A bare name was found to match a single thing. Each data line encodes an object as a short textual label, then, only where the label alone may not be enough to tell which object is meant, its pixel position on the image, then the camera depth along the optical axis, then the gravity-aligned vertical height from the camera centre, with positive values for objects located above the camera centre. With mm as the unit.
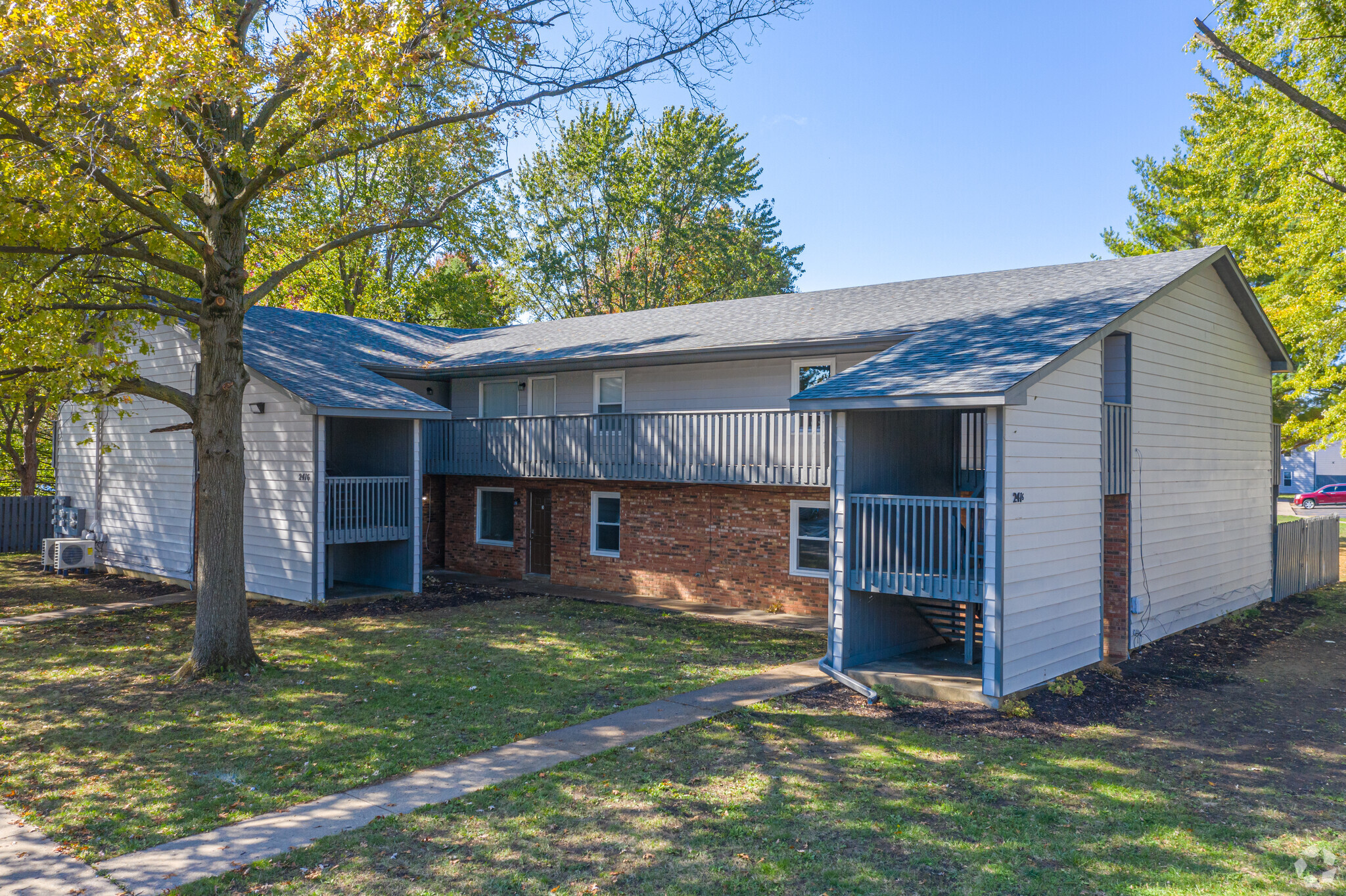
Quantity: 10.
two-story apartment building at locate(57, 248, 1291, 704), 10555 -82
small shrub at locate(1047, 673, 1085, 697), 10172 -2735
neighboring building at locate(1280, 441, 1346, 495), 54812 -561
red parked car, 44219 -1890
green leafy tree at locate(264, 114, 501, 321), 13578 +6508
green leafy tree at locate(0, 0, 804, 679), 9156 +3777
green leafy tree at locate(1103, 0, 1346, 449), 17422 +7520
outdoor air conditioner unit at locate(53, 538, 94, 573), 19422 -2416
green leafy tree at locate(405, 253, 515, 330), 35812 +6634
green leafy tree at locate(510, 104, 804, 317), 38375 +10816
